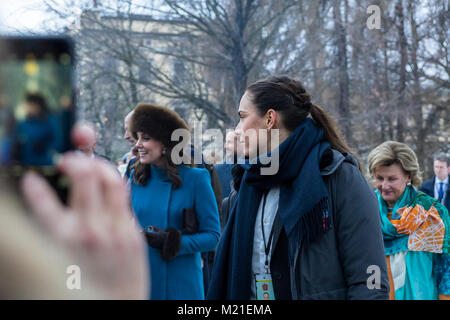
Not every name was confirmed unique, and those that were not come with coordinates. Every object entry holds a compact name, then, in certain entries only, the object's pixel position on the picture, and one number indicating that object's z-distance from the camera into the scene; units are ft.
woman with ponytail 7.20
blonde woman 12.73
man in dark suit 30.94
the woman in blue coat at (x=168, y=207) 10.91
